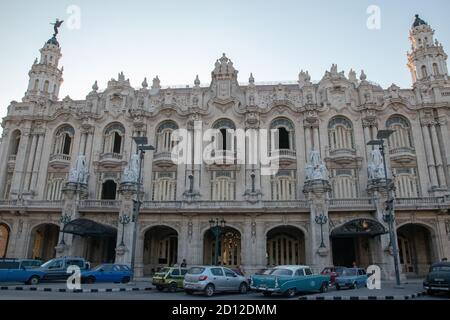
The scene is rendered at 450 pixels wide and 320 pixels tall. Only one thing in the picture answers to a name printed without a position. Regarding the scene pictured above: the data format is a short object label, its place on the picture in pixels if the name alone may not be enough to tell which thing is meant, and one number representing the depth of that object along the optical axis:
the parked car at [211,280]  15.60
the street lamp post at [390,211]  20.23
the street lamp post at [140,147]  22.64
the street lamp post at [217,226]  23.50
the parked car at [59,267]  20.48
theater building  27.64
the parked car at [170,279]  17.97
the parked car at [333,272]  19.34
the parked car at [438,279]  15.50
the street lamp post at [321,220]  26.39
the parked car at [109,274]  20.61
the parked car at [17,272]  18.47
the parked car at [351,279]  19.44
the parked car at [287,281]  14.89
